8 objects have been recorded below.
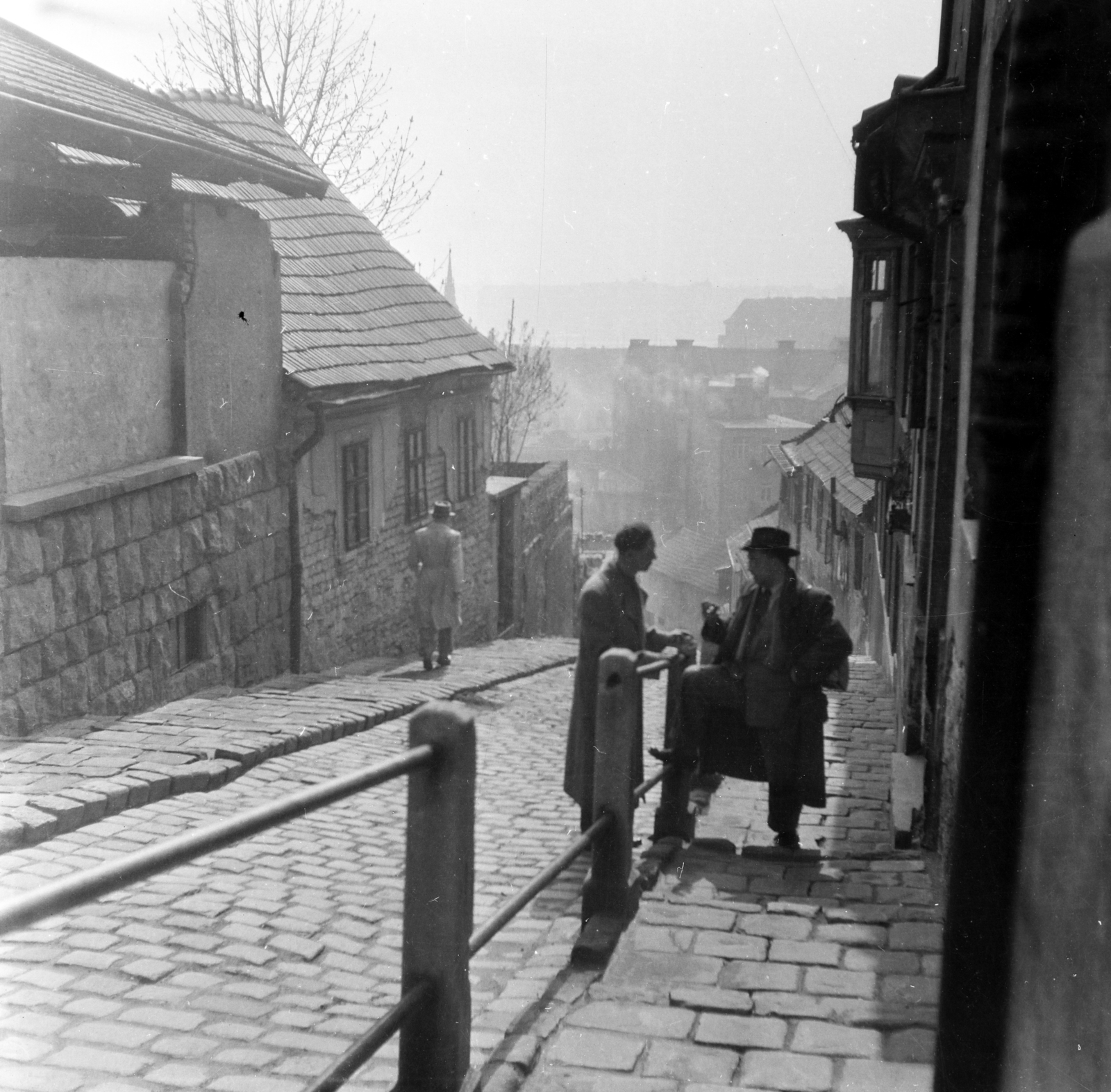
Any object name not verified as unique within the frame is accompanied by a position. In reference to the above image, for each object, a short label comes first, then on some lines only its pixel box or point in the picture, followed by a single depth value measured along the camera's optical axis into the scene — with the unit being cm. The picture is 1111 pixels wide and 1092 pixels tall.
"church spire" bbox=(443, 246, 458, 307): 4925
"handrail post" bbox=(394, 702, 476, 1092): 322
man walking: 1459
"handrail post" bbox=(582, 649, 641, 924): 508
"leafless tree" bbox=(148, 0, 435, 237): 2730
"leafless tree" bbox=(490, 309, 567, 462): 3850
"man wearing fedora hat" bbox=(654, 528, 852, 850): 650
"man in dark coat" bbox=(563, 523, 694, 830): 677
